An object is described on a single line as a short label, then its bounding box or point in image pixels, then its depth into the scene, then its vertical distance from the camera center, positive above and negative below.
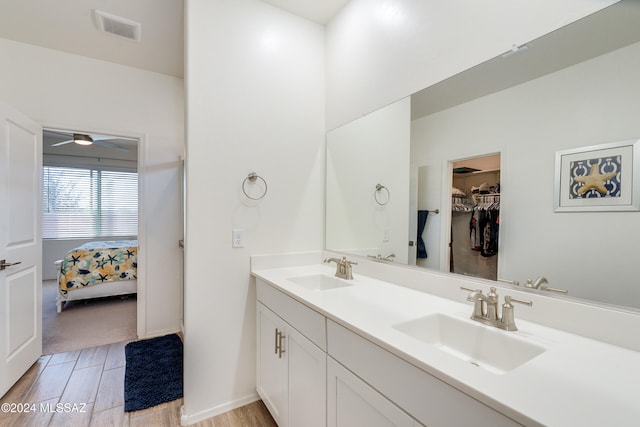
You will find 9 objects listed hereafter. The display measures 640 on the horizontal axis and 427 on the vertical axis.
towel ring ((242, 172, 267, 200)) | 1.87 +0.21
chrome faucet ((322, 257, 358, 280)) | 1.73 -0.37
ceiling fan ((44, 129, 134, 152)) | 3.61 +1.08
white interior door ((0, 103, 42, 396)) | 1.95 -0.29
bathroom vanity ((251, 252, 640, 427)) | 0.61 -0.41
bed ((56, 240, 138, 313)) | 3.56 -0.84
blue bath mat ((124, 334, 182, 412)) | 1.93 -1.30
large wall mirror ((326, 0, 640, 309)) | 0.87 +0.27
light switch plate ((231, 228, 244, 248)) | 1.83 -0.19
